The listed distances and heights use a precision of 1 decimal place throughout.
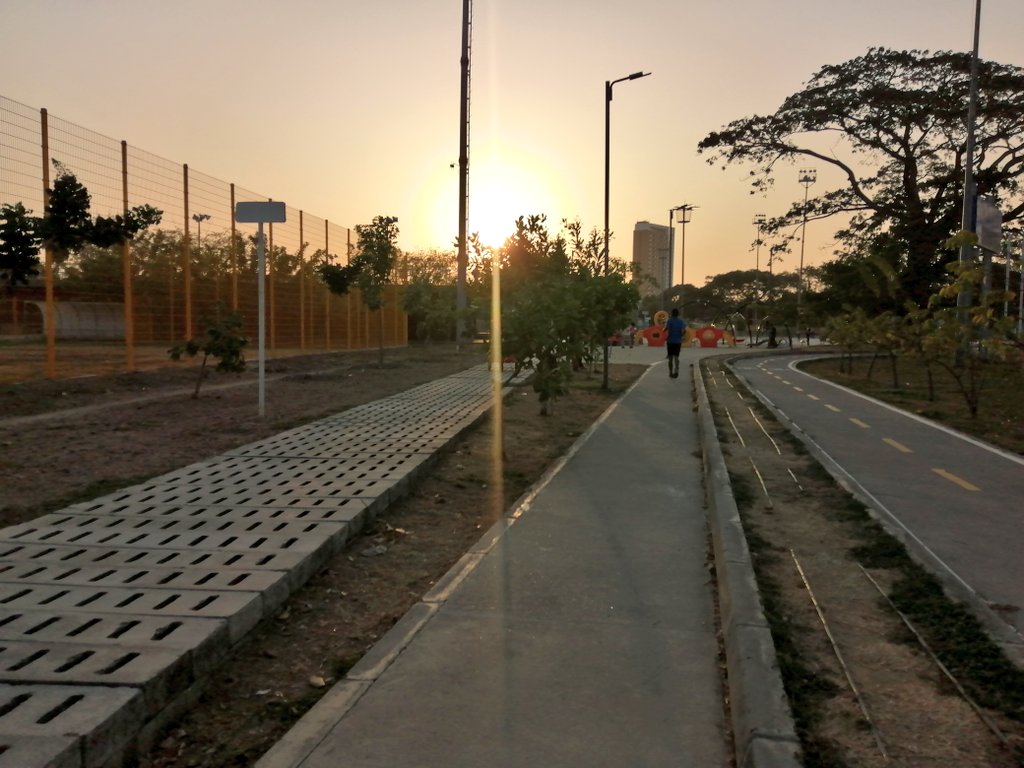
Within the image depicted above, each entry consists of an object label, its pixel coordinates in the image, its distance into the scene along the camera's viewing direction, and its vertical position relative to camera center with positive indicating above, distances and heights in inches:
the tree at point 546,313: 400.8 +3.4
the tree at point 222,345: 562.3 -18.5
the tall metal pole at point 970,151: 987.9 +199.8
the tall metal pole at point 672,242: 2947.8 +275.3
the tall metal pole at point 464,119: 1160.8 +264.6
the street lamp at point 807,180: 1471.5 +240.3
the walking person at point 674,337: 871.7 -16.1
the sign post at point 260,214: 459.2 +53.8
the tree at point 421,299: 1296.8 +28.8
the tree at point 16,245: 445.7 +35.2
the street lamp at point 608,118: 994.0 +240.8
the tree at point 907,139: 1223.5 +288.8
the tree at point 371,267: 975.6 +57.1
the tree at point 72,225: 475.2 +50.5
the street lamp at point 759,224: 1540.8 +172.8
